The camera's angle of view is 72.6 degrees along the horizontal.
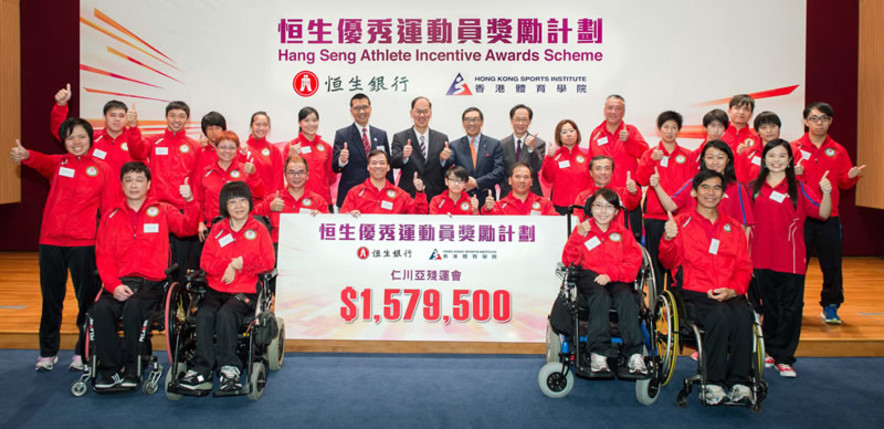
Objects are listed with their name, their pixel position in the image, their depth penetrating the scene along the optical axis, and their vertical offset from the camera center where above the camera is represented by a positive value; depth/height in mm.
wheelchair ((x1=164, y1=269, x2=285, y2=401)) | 2988 -668
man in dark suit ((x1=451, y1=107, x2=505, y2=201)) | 5141 +427
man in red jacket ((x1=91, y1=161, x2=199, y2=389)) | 3127 -352
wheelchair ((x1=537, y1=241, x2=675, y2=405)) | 3008 -769
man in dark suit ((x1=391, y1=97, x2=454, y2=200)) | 5121 +446
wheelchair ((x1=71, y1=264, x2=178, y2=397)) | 3086 -802
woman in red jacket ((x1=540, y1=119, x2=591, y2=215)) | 4578 +301
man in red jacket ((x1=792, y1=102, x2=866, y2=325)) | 4047 +209
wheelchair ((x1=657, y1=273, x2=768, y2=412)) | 2918 -672
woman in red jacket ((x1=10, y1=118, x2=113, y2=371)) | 3494 -172
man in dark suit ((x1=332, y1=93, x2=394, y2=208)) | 5277 +548
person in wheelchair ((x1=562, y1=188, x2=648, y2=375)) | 3021 -353
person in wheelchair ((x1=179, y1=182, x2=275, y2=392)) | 3012 -405
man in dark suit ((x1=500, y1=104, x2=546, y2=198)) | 5090 +530
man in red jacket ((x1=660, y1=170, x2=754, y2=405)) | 2990 -372
